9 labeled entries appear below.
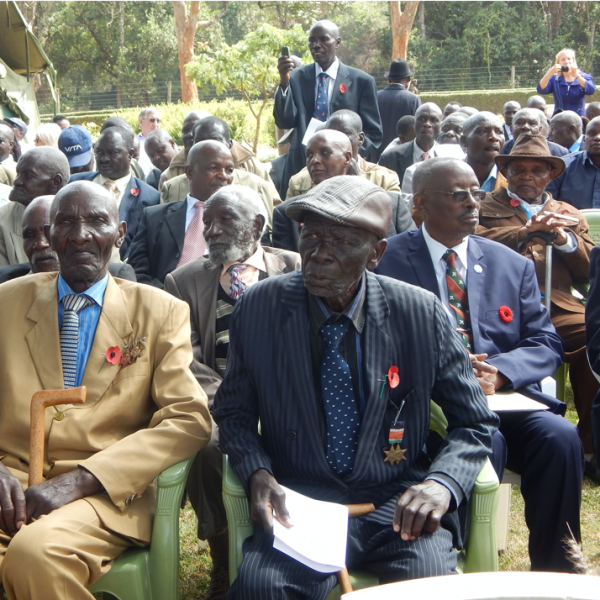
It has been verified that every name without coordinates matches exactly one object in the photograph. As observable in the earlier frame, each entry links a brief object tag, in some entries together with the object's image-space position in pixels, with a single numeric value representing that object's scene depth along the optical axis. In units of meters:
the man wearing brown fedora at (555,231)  4.73
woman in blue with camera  11.53
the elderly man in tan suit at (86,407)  2.59
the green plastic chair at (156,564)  2.71
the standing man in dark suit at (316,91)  7.60
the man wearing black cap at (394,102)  10.48
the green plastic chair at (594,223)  5.48
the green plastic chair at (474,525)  2.67
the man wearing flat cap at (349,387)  2.66
